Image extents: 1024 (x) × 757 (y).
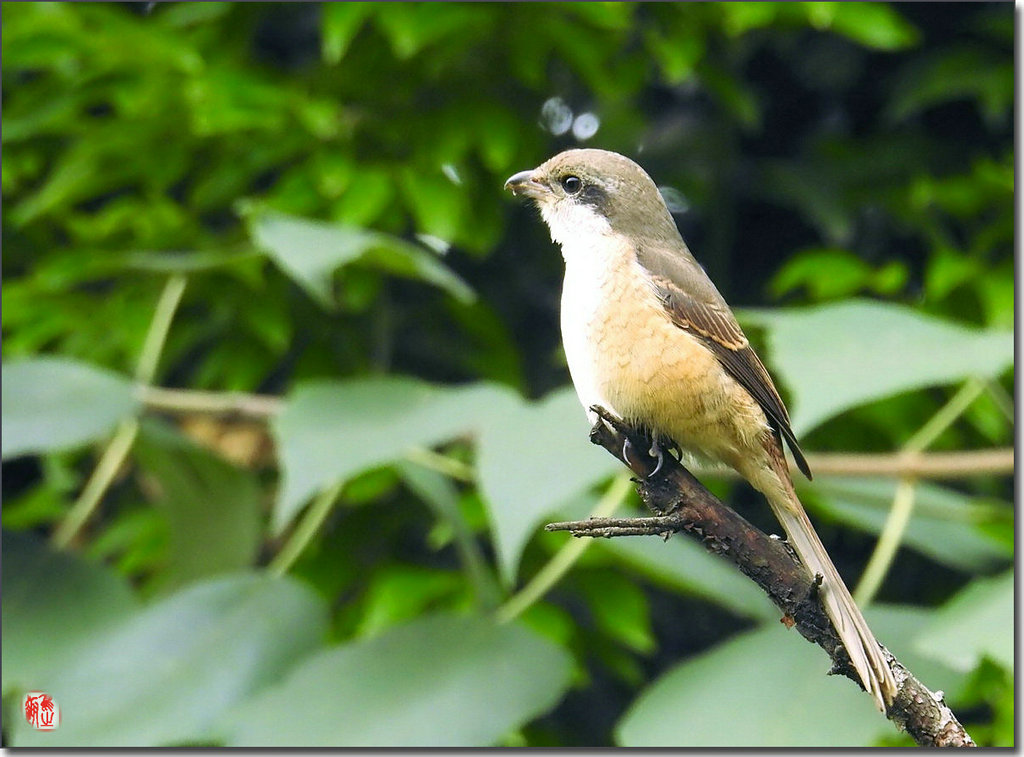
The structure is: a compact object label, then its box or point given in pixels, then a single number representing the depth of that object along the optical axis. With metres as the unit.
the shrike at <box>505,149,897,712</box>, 2.51
